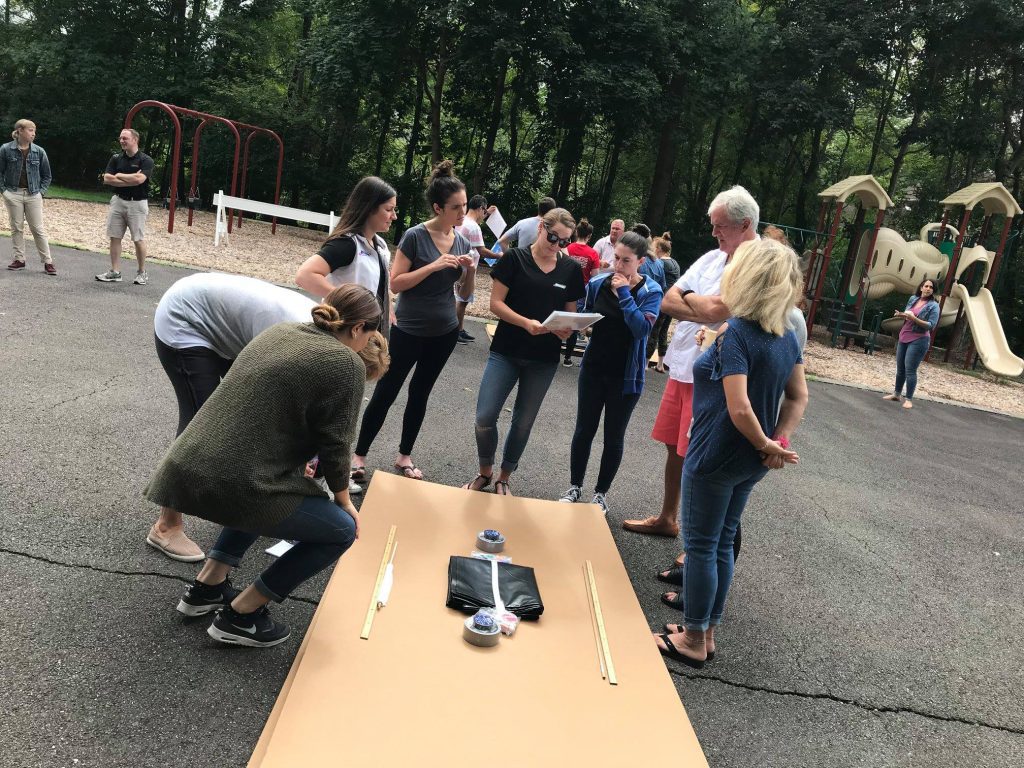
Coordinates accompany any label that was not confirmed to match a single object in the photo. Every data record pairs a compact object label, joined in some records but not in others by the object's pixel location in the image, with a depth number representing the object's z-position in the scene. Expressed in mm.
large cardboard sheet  2158
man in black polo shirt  8328
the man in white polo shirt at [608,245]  8978
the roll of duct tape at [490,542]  3396
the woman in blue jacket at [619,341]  4023
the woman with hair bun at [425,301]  4035
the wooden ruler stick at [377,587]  2664
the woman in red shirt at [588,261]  7703
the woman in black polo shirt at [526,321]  4145
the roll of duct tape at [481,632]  2684
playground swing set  13680
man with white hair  3447
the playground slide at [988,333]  14766
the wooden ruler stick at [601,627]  2660
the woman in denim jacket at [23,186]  8047
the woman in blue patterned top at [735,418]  2711
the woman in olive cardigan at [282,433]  2246
